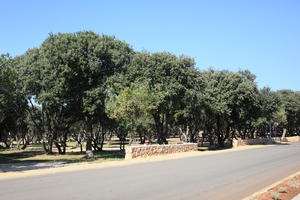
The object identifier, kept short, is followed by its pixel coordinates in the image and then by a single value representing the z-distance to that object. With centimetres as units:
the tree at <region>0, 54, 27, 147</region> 1978
